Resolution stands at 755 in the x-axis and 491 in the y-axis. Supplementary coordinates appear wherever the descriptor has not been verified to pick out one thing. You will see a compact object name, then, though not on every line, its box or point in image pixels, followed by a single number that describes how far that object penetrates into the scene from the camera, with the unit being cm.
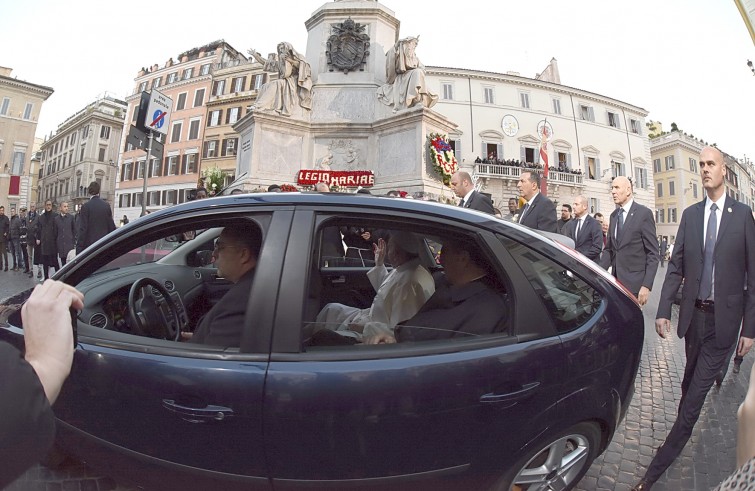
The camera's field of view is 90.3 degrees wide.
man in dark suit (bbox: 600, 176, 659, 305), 387
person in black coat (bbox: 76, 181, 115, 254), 662
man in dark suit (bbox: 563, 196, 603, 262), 663
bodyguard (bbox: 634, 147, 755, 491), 229
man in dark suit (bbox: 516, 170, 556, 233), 490
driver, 158
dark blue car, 136
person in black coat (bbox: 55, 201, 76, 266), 906
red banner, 1008
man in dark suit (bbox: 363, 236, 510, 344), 163
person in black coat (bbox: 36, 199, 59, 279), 909
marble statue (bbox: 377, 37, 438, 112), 1029
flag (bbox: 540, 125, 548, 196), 1654
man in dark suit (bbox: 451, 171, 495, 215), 510
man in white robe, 216
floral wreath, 982
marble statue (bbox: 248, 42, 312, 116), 1070
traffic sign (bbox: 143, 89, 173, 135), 780
